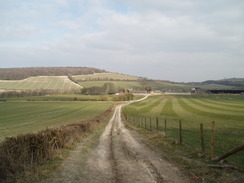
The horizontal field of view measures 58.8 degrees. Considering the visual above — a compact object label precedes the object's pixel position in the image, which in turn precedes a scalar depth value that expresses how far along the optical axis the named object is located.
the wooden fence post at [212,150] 9.93
